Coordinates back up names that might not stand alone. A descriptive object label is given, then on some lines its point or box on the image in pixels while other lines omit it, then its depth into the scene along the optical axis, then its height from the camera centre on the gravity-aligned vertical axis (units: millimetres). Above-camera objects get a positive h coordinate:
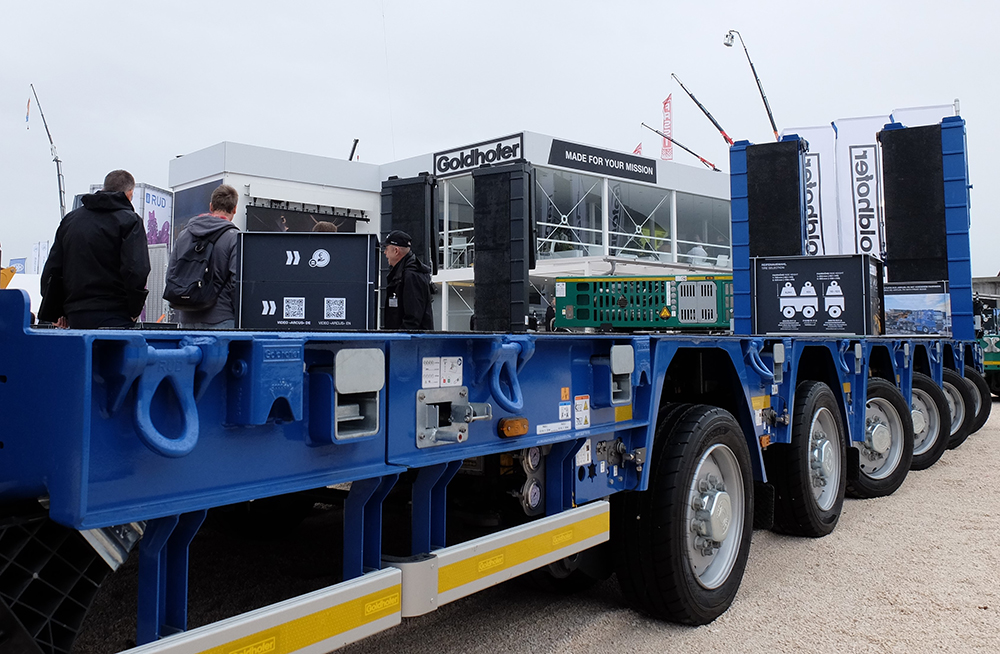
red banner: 46562 +14313
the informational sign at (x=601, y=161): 21188 +5561
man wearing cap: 5211 +473
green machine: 8266 +573
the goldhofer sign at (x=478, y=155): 20656 +5567
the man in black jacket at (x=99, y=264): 3936 +488
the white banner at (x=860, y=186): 10797 +2373
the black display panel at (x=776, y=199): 9336 +1904
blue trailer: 1487 -279
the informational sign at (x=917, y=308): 10086 +599
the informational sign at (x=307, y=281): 4586 +463
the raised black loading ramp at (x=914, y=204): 9859 +1943
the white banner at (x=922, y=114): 10430 +3299
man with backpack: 4559 +509
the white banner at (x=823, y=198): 11234 +2288
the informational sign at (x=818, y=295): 7656 +607
